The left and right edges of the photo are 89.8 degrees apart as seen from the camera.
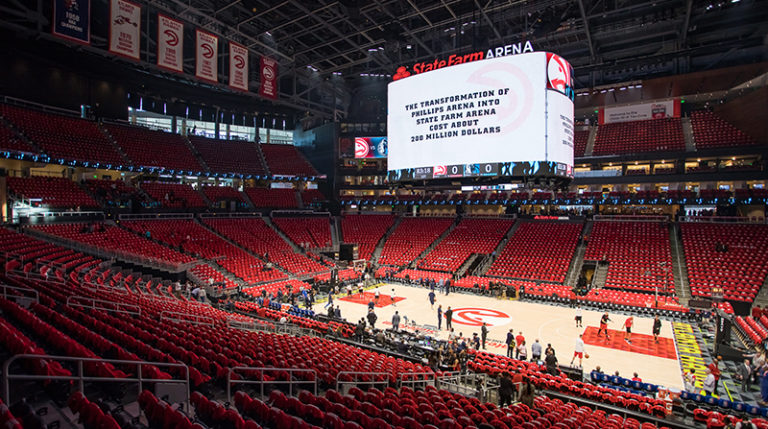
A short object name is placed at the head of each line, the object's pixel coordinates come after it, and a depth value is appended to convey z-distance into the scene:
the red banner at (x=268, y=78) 33.34
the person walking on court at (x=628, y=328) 19.08
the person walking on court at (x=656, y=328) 18.42
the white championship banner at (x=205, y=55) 27.81
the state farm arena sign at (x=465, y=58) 16.52
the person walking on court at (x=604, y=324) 18.79
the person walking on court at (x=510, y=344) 16.33
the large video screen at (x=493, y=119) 16.23
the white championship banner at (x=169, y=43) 25.67
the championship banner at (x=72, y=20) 22.09
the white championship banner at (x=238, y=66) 30.22
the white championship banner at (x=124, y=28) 23.31
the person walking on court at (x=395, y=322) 18.41
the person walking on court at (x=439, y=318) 20.31
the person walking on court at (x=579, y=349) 15.03
